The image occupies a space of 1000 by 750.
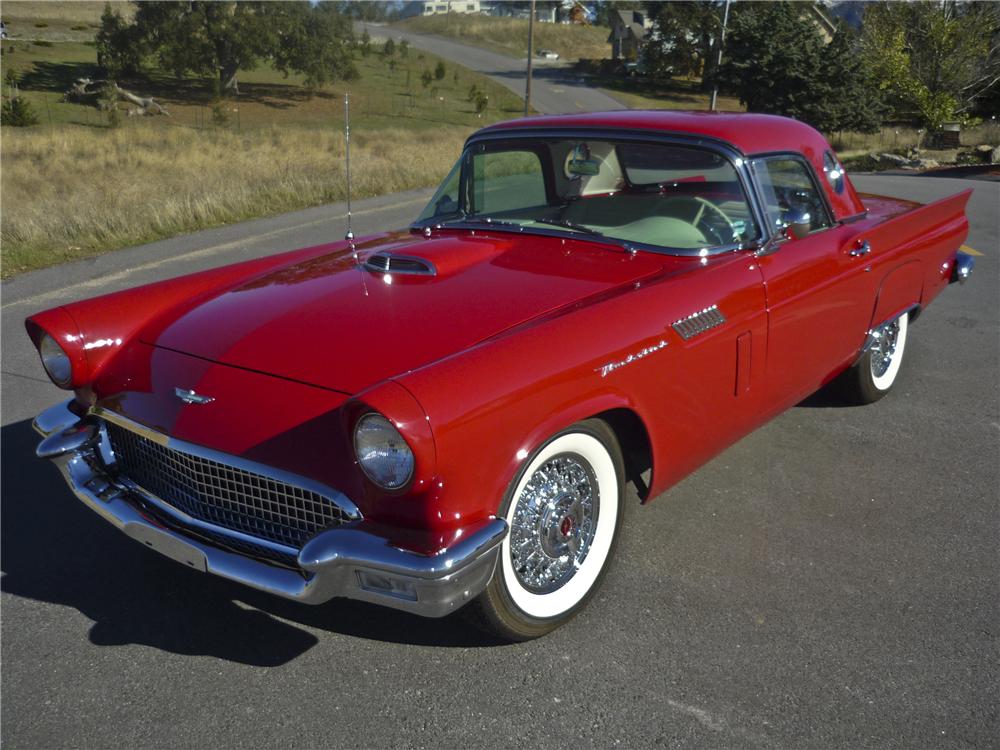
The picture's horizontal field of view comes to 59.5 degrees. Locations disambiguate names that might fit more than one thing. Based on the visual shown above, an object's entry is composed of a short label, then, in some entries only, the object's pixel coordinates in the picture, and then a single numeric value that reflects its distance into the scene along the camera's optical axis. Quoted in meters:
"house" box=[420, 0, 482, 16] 133.25
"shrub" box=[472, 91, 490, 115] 46.16
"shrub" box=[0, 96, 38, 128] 30.05
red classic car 2.39
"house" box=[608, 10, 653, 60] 72.00
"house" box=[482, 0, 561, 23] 111.19
